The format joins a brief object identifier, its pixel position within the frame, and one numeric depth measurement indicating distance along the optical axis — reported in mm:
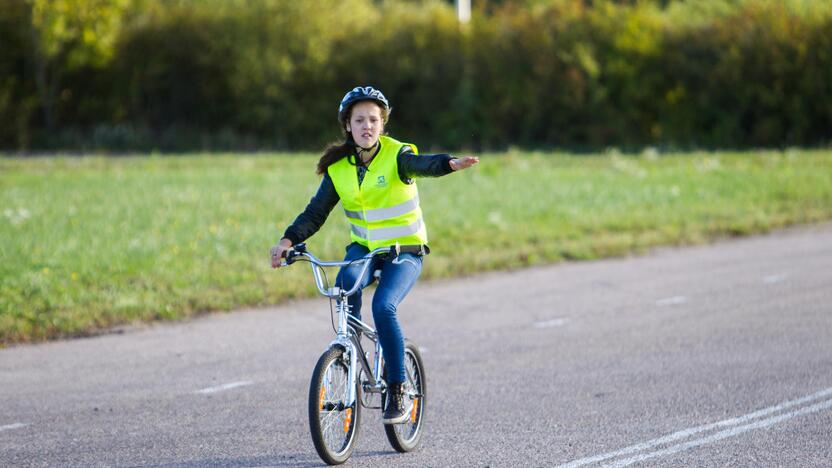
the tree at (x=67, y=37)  74250
